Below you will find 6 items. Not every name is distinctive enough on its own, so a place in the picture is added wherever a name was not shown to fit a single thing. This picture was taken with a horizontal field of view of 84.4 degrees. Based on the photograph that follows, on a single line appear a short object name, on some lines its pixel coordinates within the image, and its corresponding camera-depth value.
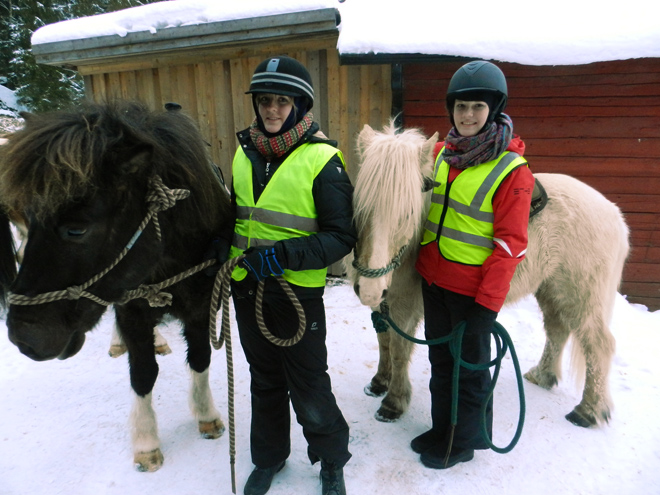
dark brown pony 1.36
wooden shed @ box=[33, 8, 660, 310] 4.27
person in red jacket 1.83
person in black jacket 1.65
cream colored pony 1.84
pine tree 10.14
